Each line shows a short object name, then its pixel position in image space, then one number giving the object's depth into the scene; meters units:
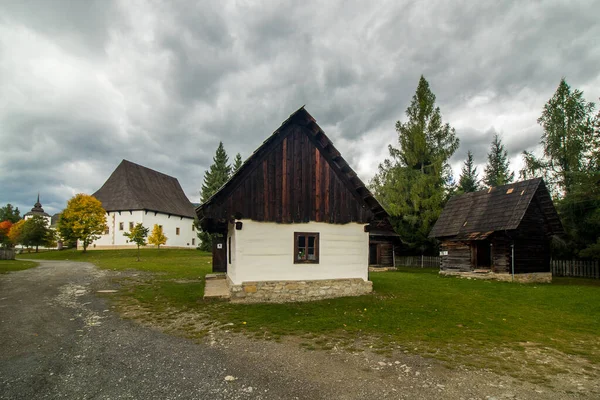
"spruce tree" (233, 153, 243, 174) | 46.98
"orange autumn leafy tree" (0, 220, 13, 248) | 65.88
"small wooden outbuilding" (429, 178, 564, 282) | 20.16
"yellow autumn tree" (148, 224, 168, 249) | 35.04
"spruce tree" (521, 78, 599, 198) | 25.89
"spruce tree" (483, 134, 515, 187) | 45.44
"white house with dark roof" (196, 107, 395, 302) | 11.63
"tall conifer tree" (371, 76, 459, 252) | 33.31
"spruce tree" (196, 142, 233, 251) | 43.00
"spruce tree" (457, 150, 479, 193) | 42.38
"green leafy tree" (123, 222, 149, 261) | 29.07
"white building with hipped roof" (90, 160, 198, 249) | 44.53
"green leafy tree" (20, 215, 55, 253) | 48.81
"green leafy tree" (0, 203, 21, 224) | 86.88
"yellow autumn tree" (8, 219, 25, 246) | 62.13
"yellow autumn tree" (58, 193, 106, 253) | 36.81
